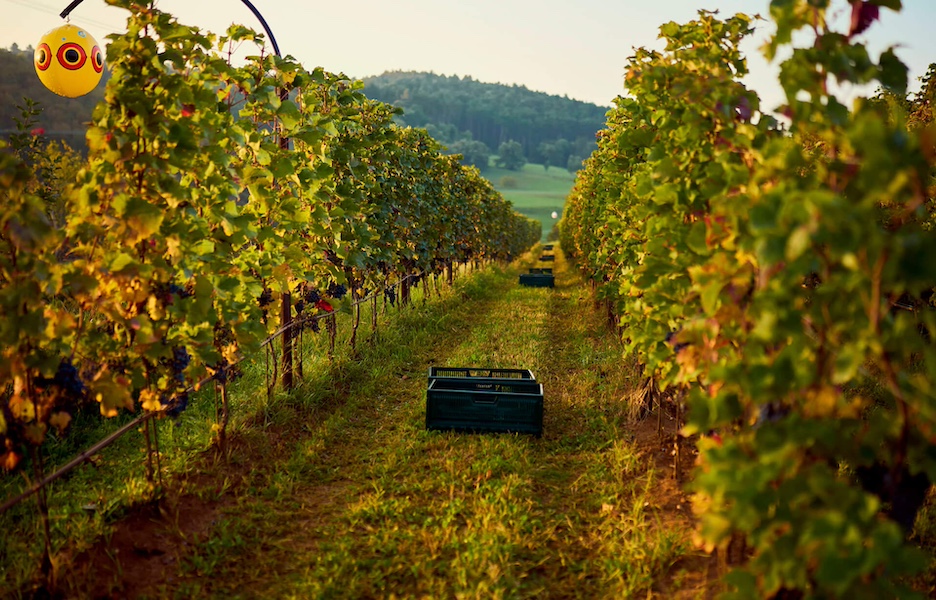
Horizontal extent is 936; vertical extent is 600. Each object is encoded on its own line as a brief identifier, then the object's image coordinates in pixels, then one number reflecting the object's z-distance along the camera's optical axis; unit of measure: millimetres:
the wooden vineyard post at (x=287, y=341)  6311
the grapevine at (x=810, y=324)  1759
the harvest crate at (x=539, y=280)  17812
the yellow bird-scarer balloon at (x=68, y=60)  7289
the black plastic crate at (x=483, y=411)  5594
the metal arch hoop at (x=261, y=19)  6601
